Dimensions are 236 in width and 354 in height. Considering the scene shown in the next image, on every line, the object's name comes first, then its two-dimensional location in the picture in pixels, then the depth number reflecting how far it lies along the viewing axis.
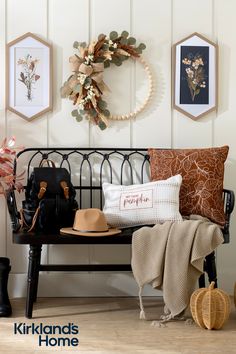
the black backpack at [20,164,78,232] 3.26
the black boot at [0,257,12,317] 3.25
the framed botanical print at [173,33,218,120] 3.83
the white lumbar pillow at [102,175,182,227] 3.39
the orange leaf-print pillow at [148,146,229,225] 3.54
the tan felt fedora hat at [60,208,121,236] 3.20
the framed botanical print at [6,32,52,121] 3.78
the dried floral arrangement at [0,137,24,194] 3.52
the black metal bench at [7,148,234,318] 3.79
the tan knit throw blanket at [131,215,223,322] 3.12
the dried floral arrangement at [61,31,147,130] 3.71
